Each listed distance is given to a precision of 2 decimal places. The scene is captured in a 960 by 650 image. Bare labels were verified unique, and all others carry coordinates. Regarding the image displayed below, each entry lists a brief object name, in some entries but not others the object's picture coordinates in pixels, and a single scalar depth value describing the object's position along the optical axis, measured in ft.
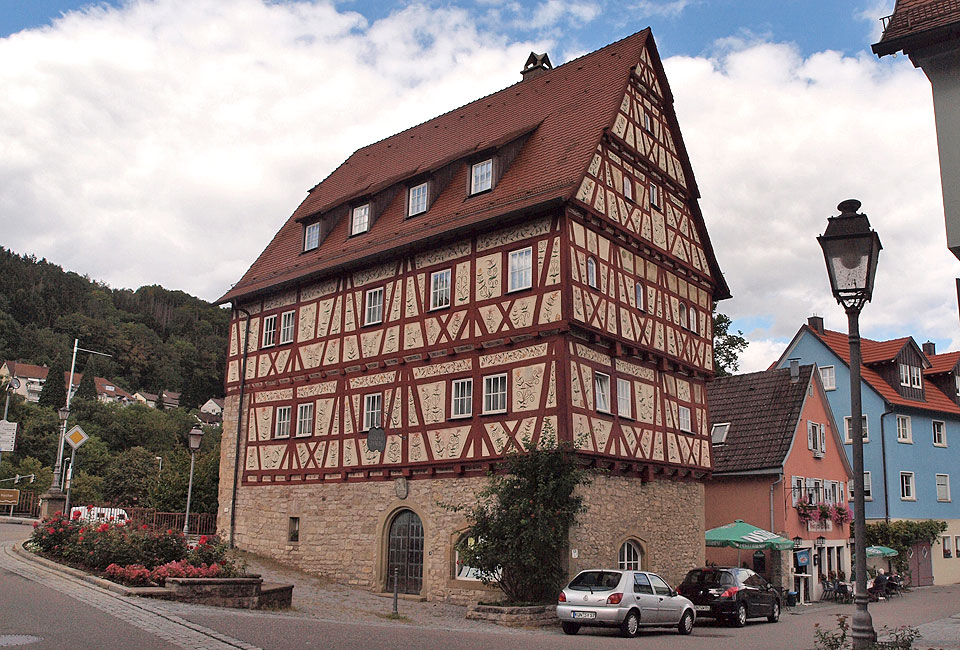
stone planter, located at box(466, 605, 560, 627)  62.18
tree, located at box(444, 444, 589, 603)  65.77
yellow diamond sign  85.20
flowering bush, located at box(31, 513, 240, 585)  56.59
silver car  57.16
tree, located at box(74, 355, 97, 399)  320.85
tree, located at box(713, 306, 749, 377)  146.72
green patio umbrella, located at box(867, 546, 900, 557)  116.76
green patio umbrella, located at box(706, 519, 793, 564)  90.17
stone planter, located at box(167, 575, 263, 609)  53.21
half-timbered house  74.43
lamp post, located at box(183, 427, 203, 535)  89.54
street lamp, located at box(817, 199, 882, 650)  31.09
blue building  138.62
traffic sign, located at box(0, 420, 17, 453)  166.30
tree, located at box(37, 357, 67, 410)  311.88
